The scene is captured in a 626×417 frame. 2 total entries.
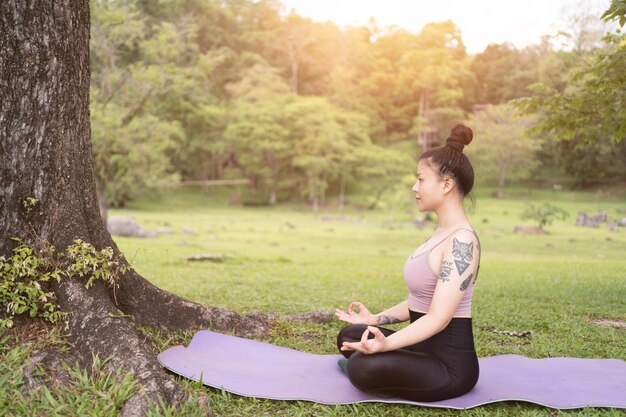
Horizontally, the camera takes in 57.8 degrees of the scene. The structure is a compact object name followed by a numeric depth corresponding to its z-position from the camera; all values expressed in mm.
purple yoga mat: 2555
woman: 2311
